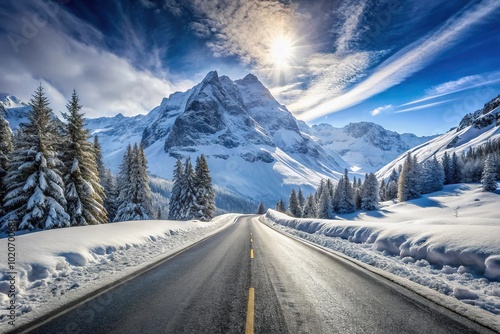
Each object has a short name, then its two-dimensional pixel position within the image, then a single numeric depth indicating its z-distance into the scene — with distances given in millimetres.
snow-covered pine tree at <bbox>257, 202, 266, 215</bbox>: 103550
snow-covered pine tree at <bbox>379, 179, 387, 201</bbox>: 95838
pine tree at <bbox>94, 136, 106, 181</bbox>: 37750
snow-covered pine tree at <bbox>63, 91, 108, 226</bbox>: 20438
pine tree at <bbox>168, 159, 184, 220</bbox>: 46784
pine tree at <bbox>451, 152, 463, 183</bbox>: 78875
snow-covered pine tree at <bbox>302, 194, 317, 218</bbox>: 72688
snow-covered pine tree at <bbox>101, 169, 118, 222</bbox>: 38656
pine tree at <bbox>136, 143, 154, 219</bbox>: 35594
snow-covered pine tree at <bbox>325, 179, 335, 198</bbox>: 71406
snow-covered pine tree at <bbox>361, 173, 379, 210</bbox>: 64125
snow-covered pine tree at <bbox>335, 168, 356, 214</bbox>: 63938
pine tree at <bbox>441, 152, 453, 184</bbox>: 79938
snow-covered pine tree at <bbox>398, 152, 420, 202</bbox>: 64875
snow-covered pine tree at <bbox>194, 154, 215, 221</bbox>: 44156
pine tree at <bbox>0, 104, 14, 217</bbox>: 19812
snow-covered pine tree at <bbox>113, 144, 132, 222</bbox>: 35184
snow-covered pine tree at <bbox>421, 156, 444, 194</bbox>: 68812
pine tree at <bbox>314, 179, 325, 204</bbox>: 79688
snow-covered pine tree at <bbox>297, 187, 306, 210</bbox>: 82675
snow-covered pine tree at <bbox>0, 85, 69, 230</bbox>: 17375
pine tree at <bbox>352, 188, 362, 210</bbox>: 68850
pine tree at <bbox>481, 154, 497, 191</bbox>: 54250
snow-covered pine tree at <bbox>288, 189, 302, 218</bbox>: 71500
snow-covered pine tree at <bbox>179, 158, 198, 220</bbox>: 43656
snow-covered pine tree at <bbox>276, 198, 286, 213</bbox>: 86094
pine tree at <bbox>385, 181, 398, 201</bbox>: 87188
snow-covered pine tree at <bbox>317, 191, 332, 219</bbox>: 55781
